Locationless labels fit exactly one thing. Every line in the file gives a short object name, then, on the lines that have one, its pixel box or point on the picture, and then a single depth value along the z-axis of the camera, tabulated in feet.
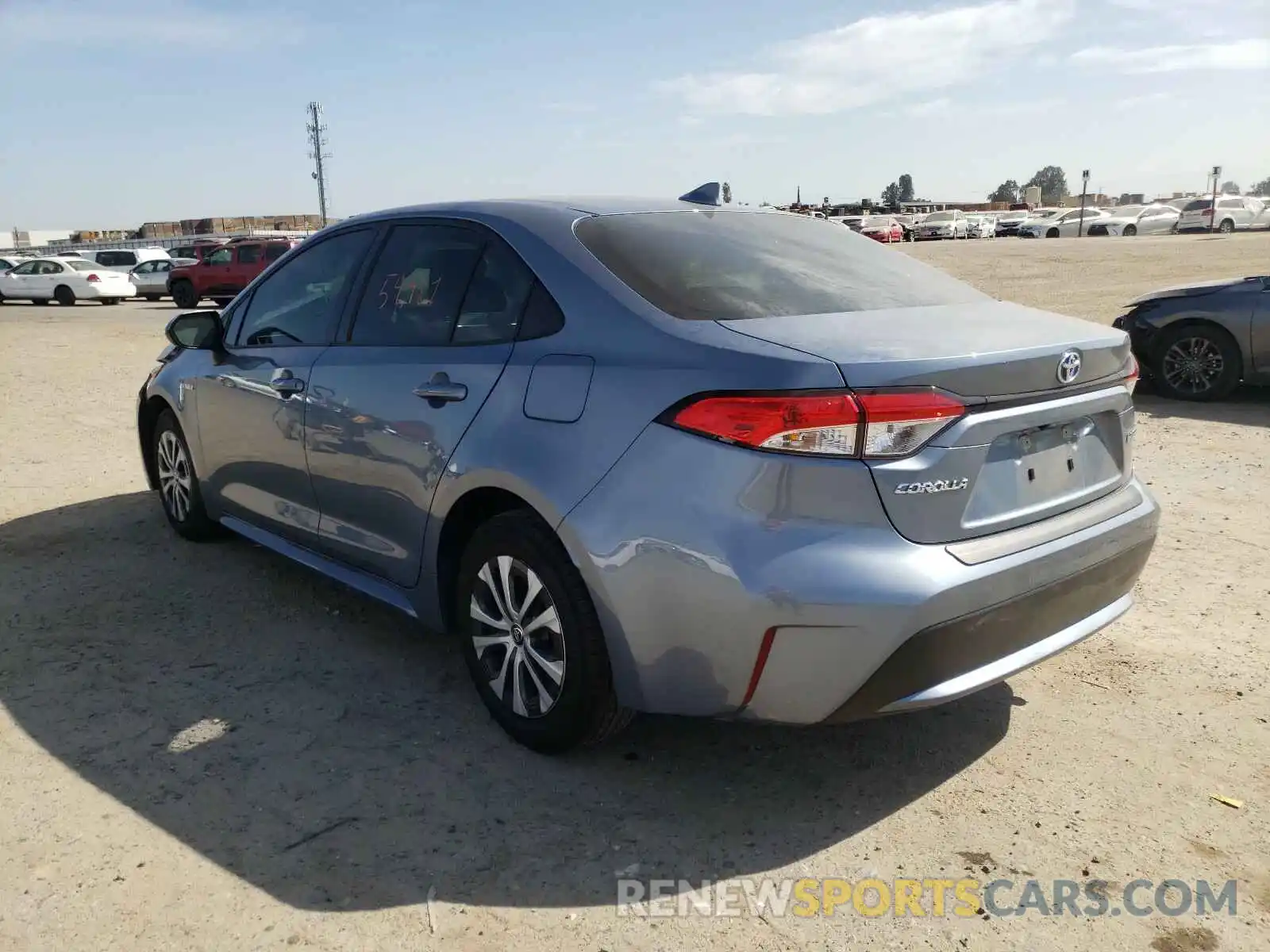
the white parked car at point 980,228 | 194.08
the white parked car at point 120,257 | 115.44
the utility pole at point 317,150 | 256.32
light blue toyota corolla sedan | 8.54
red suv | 87.20
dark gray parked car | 28.91
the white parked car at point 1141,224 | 175.73
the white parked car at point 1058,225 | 183.11
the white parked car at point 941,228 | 180.96
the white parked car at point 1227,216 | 169.27
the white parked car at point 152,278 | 101.86
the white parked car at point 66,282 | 98.84
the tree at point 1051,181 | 568.12
